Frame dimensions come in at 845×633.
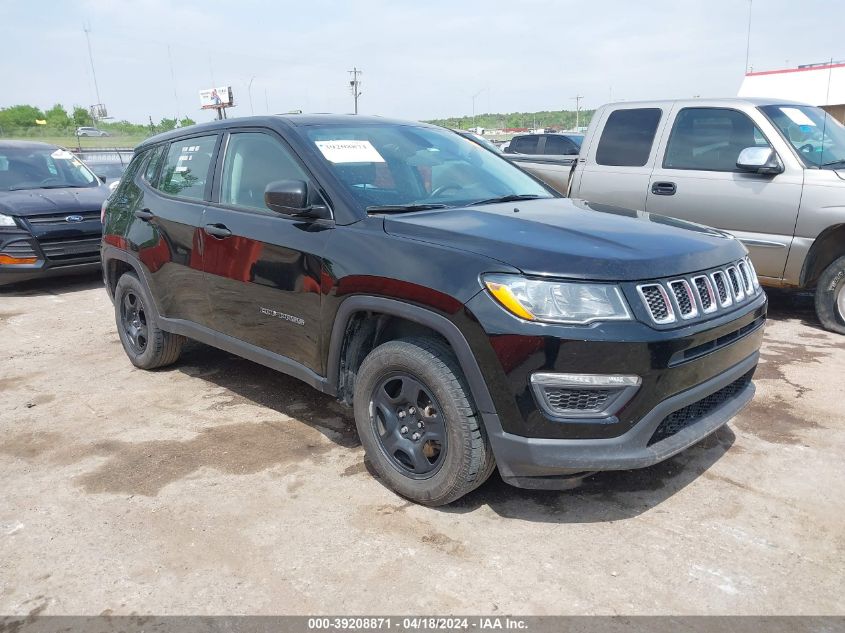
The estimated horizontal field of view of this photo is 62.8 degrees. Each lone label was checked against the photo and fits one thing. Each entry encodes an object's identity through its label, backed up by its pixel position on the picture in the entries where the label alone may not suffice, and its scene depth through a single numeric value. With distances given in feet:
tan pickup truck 18.22
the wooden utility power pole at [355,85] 198.49
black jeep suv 8.64
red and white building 78.59
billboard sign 138.21
